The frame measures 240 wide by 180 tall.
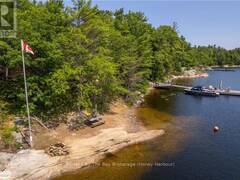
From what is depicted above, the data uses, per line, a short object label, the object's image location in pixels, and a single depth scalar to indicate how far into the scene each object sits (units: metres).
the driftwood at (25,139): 16.82
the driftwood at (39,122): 19.21
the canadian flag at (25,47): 15.67
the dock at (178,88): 38.99
